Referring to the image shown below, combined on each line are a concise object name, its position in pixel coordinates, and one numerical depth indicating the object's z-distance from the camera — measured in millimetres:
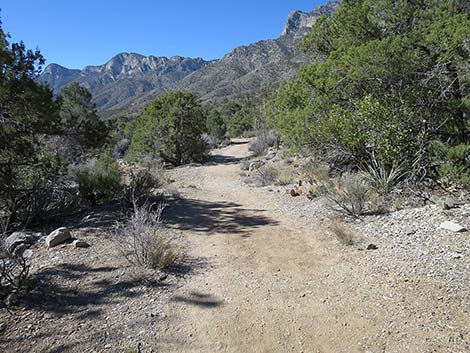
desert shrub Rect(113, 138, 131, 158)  22553
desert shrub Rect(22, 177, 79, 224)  6398
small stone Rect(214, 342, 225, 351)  2822
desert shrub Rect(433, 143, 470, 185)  5746
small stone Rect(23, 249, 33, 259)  4867
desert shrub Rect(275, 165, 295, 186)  9969
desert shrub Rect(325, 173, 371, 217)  6016
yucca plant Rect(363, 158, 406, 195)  6480
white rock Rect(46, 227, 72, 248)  5160
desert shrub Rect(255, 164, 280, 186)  10469
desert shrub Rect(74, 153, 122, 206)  7898
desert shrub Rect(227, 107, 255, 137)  34719
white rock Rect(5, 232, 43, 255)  5001
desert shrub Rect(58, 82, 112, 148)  7516
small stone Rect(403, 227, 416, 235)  4773
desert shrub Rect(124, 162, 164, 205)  7797
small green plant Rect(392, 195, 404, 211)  5802
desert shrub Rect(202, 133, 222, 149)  25227
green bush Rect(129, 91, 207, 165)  17047
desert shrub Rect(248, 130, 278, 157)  18344
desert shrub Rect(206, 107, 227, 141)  28453
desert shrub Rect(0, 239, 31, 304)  3617
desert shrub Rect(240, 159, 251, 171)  14343
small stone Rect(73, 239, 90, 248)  5125
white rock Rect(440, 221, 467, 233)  4479
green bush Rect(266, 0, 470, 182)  6254
